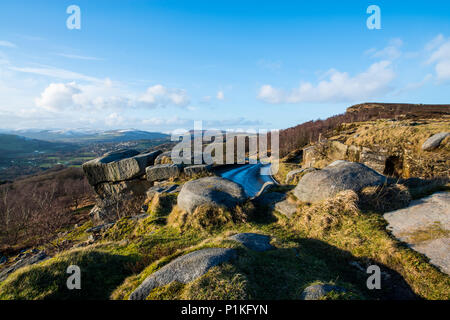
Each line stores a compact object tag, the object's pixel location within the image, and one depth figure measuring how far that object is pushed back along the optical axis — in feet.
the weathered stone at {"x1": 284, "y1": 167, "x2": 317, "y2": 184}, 45.68
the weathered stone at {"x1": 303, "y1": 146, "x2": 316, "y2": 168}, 72.21
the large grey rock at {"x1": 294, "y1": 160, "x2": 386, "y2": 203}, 29.09
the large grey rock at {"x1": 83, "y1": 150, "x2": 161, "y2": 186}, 57.82
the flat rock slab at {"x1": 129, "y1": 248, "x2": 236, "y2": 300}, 13.96
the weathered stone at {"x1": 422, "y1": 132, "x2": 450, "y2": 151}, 51.70
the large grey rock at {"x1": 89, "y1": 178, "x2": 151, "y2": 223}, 55.42
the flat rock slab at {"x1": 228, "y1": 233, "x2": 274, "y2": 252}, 20.80
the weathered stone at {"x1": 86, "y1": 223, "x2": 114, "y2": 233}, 36.99
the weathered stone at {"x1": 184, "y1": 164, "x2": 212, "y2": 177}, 51.80
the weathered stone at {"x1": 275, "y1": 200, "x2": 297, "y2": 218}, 30.90
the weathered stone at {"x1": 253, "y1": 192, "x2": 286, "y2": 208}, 34.65
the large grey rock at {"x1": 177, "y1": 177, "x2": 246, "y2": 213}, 32.53
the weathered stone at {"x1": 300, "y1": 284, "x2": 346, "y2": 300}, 12.48
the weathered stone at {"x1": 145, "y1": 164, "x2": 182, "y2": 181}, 52.95
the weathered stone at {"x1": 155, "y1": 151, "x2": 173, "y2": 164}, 60.03
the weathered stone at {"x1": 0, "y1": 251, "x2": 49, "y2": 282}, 26.40
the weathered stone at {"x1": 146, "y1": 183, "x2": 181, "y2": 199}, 43.16
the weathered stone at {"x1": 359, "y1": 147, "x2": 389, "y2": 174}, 54.13
